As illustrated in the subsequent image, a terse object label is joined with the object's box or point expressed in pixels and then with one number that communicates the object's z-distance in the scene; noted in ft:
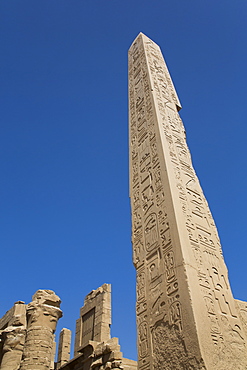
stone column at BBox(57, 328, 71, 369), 40.23
